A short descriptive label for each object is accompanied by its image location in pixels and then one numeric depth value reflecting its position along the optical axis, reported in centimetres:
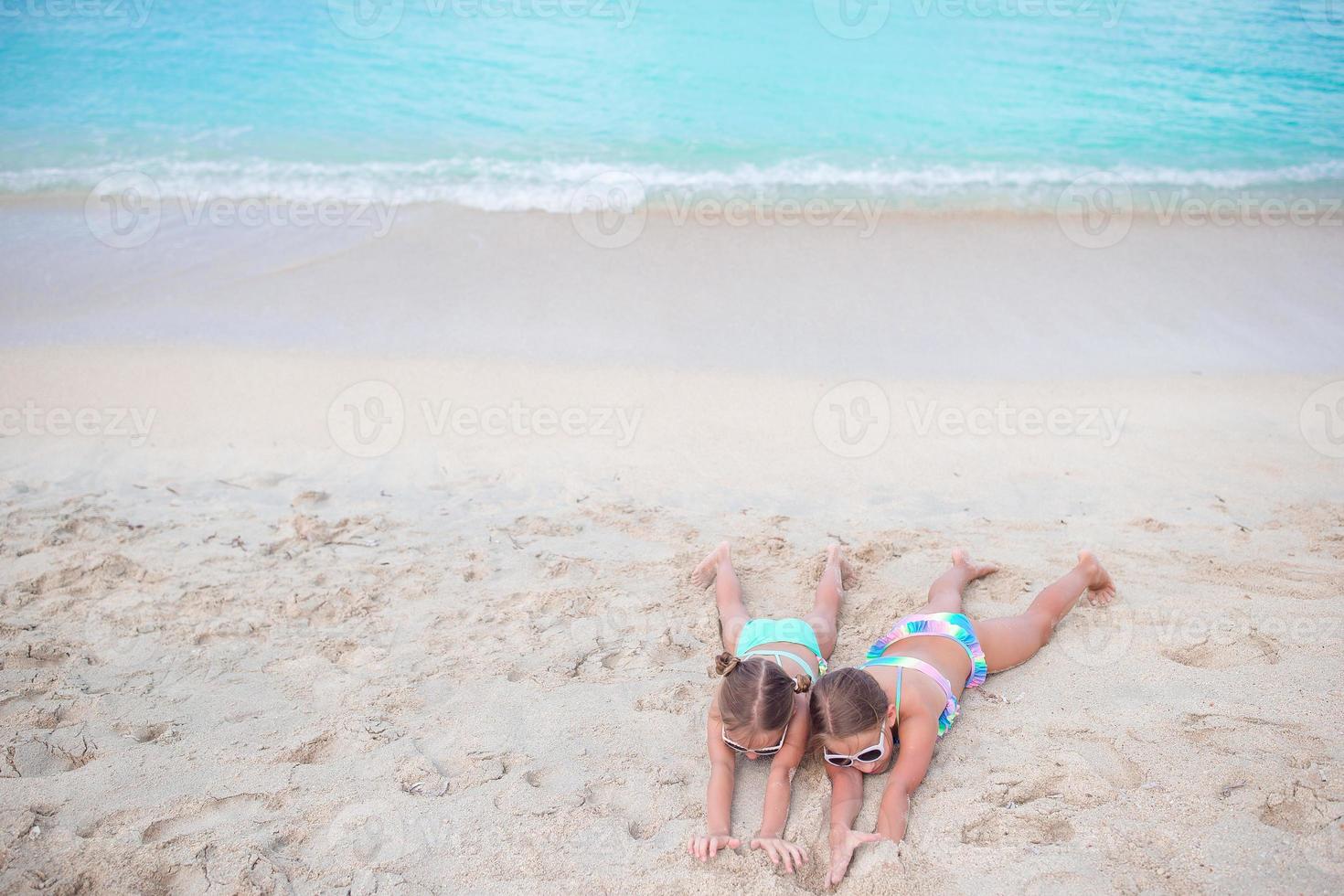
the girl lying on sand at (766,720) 251
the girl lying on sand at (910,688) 263
